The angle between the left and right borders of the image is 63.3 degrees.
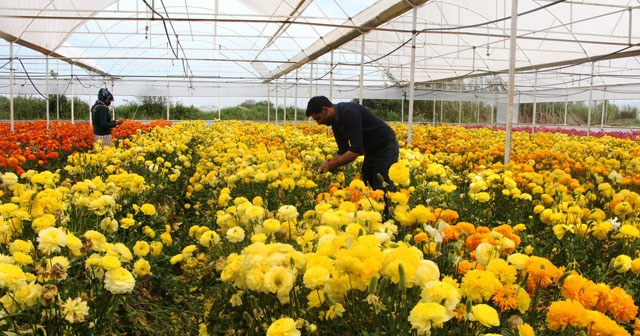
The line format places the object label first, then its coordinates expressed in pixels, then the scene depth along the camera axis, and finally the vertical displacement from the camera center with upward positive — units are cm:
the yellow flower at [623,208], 242 -36
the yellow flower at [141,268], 186 -52
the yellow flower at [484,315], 108 -39
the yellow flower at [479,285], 125 -38
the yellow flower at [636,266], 159 -41
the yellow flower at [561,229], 209 -40
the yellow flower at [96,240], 168 -39
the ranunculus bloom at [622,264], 155 -40
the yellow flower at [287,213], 191 -32
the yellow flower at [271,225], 176 -34
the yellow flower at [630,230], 185 -35
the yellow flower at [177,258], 200 -52
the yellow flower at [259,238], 165 -36
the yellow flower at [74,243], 158 -37
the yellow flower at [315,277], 126 -37
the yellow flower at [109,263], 149 -41
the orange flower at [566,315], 116 -41
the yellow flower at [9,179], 261 -30
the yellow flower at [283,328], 120 -47
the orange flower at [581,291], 126 -39
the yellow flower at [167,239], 245 -55
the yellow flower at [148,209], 238 -40
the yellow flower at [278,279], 136 -41
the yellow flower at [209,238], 195 -43
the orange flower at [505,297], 128 -42
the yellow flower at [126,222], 230 -45
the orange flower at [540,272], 139 -38
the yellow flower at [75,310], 148 -54
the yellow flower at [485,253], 151 -36
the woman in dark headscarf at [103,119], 769 +4
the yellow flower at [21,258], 154 -41
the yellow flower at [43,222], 189 -37
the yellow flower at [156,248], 224 -55
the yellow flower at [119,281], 147 -45
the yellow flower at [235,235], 184 -39
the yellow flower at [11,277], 133 -41
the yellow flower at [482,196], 257 -33
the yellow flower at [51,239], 152 -35
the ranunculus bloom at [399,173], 234 -21
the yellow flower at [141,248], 191 -47
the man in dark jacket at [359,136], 388 -7
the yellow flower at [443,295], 117 -38
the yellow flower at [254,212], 192 -33
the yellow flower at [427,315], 108 -39
